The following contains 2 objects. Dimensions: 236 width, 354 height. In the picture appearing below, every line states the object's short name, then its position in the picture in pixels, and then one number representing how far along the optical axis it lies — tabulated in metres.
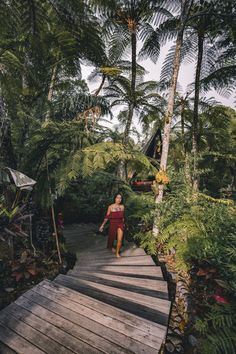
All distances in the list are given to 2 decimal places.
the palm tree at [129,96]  9.01
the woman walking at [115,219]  4.68
